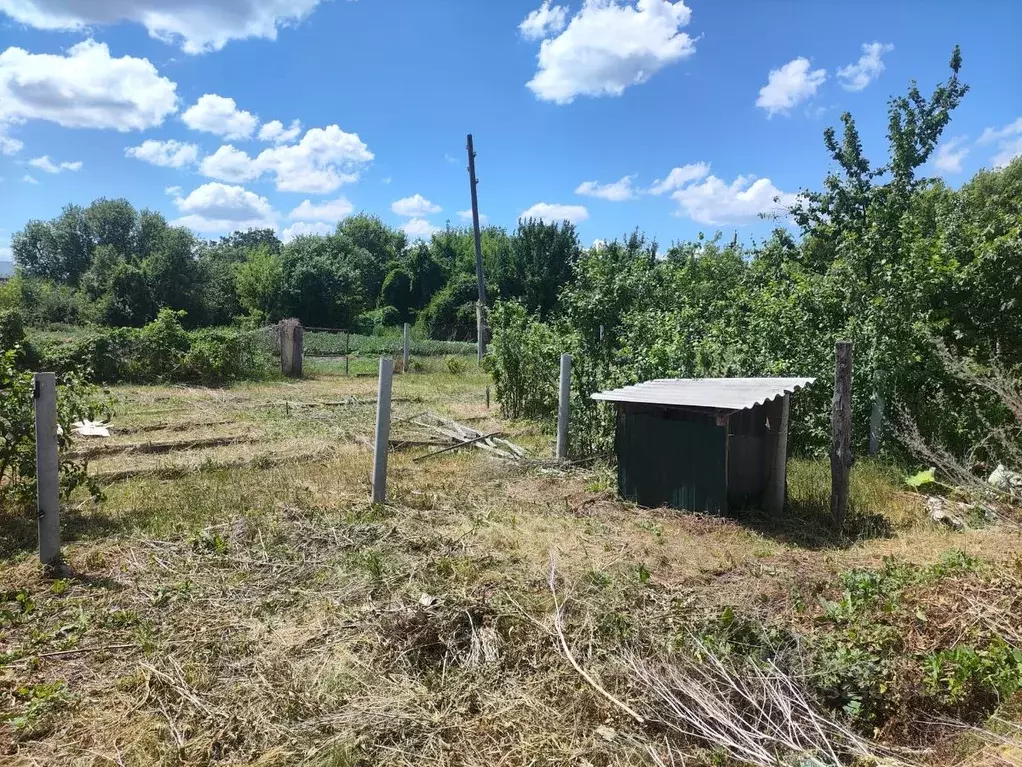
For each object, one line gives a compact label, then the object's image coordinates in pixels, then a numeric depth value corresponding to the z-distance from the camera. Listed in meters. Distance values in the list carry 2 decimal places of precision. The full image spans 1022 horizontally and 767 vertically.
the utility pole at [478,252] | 21.22
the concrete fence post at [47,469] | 4.51
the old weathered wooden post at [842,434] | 5.79
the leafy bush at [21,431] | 5.33
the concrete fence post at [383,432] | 6.19
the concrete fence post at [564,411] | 8.34
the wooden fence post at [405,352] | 20.23
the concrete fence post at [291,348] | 18.56
